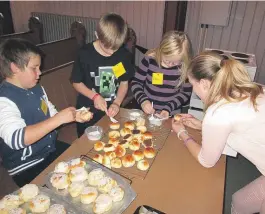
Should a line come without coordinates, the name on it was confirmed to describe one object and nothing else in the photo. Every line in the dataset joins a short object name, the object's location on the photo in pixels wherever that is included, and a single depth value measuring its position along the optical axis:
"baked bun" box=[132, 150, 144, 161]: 1.37
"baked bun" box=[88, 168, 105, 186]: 1.20
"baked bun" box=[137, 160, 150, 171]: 1.31
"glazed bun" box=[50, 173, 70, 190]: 1.16
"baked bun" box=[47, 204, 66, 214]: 1.03
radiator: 4.77
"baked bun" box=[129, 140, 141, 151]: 1.45
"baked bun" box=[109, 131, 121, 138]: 1.56
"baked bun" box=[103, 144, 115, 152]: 1.41
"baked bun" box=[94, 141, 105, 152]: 1.43
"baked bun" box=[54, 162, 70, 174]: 1.25
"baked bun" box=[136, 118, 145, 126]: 1.69
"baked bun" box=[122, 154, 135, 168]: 1.32
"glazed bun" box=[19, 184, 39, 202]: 1.09
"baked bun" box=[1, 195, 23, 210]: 1.04
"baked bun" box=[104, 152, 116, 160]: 1.35
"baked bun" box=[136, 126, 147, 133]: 1.63
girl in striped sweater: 1.86
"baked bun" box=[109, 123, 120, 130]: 1.65
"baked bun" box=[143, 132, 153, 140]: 1.55
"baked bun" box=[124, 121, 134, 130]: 1.65
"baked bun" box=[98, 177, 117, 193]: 1.17
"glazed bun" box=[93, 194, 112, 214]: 1.06
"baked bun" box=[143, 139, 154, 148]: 1.48
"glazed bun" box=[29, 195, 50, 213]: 1.05
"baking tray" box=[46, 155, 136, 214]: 1.09
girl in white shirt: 1.22
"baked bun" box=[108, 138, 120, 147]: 1.48
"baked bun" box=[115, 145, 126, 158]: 1.38
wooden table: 1.11
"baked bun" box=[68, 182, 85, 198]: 1.15
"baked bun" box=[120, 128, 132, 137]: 1.58
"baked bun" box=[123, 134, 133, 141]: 1.52
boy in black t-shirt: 1.71
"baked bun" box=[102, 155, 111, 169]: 1.32
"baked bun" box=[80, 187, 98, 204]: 1.11
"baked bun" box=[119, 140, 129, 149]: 1.47
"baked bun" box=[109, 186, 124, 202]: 1.12
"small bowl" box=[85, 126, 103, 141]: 1.52
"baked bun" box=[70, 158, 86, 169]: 1.27
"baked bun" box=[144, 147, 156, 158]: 1.40
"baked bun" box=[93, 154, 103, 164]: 1.34
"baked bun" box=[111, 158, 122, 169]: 1.31
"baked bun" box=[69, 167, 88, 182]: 1.21
